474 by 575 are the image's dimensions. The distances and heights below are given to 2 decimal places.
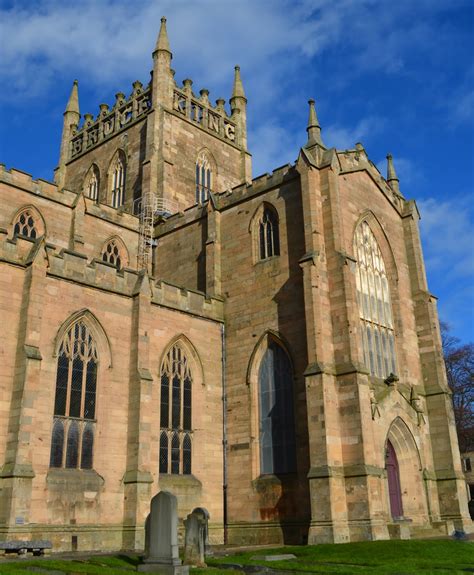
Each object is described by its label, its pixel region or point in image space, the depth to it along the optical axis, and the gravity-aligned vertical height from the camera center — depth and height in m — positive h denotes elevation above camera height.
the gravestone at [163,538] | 13.45 -0.47
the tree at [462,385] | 50.88 +9.66
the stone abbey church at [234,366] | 20.59 +5.41
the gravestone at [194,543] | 15.31 -0.66
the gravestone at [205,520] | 16.84 -0.14
